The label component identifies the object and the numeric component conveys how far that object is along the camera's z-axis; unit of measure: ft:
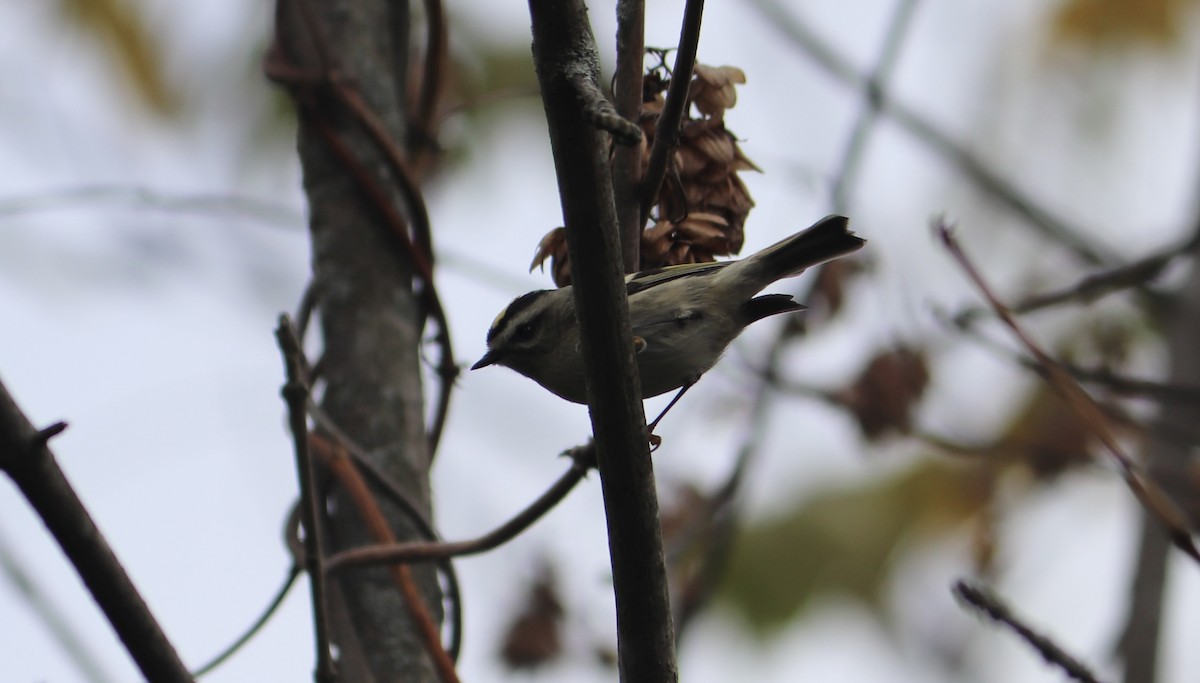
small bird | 16.67
